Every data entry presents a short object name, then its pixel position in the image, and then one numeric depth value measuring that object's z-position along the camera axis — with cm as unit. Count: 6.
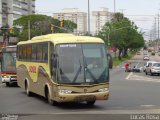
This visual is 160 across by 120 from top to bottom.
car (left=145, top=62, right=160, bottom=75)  5709
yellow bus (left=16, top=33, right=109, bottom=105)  1780
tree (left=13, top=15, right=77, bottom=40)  12347
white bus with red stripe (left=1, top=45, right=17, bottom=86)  3162
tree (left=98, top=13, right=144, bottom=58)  11819
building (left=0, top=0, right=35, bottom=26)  16125
